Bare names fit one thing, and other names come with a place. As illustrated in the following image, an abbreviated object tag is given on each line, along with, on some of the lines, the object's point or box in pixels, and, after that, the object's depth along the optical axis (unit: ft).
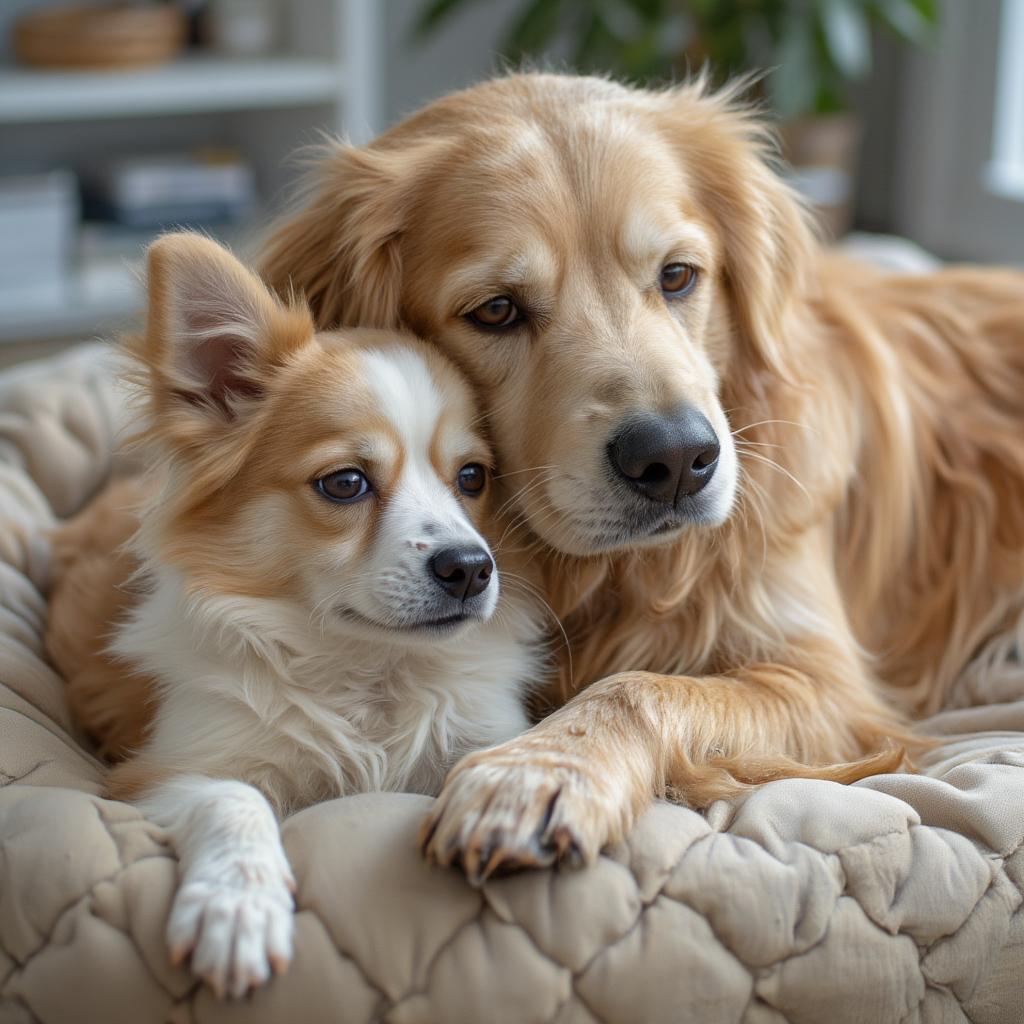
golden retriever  4.33
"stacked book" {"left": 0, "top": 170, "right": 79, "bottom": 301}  10.07
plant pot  10.93
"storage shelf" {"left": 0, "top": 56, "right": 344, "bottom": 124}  9.59
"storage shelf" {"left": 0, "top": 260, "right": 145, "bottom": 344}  9.99
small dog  4.20
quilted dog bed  3.47
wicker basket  9.80
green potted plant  10.28
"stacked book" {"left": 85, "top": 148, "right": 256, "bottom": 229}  10.82
